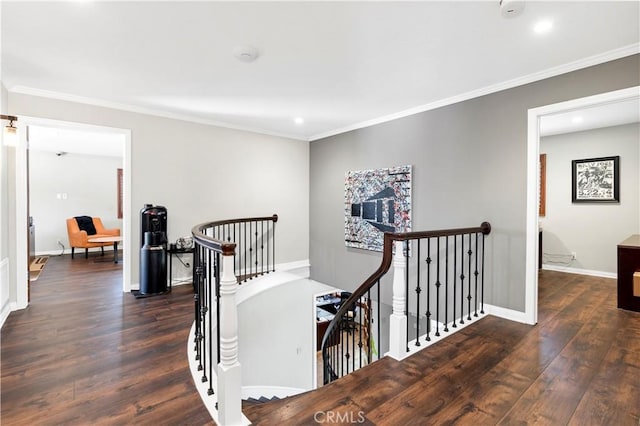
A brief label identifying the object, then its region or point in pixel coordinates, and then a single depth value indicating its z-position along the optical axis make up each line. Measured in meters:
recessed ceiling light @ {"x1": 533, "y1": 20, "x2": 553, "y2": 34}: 2.21
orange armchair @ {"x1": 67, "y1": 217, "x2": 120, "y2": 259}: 6.84
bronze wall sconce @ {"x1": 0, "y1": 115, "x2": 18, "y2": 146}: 3.18
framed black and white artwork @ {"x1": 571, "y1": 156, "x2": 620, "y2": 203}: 5.01
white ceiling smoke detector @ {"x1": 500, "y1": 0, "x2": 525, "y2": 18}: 1.95
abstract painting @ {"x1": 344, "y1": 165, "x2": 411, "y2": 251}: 4.39
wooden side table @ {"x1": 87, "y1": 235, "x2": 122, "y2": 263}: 6.55
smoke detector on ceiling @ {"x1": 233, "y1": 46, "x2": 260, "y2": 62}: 2.56
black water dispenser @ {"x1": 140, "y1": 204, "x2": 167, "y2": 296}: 3.96
